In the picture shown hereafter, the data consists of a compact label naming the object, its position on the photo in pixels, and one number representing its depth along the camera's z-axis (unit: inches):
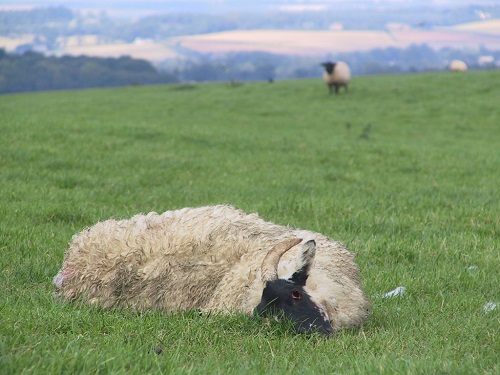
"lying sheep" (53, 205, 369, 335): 408.2
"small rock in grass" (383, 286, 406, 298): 510.7
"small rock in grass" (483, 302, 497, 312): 465.7
